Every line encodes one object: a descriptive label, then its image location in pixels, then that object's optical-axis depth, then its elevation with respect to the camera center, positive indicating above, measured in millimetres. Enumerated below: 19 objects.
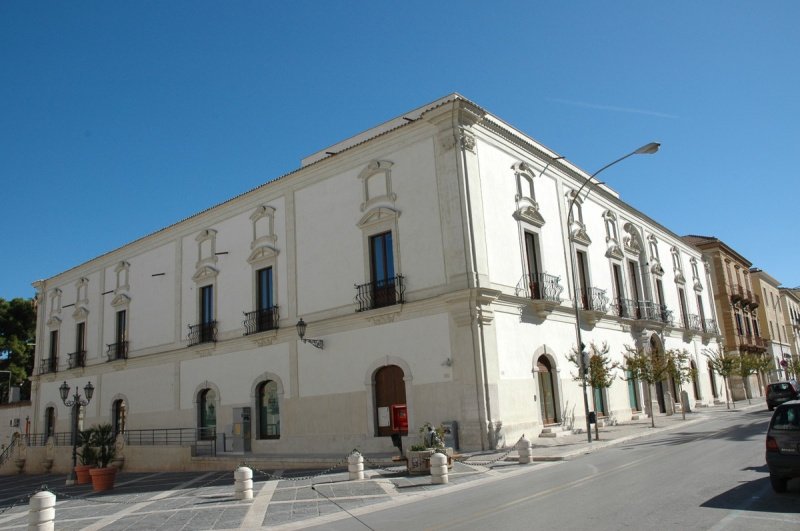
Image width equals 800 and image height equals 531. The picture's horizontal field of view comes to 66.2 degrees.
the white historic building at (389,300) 19375 +3698
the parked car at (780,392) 28212 -943
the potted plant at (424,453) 14797 -1381
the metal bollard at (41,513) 9945 -1491
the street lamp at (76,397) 22456 +780
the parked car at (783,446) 8352 -999
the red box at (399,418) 19866 -682
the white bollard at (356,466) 14883 -1594
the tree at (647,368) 24297 +508
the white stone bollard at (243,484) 13227 -1637
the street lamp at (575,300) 18828 +2787
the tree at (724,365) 35062 +627
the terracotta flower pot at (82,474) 21258 -1961
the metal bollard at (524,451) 15609 -1556
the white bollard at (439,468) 13148 -1555
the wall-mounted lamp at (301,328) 21516 +2558
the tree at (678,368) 26248 +455
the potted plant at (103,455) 19250 -1325
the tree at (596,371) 21177 +422
